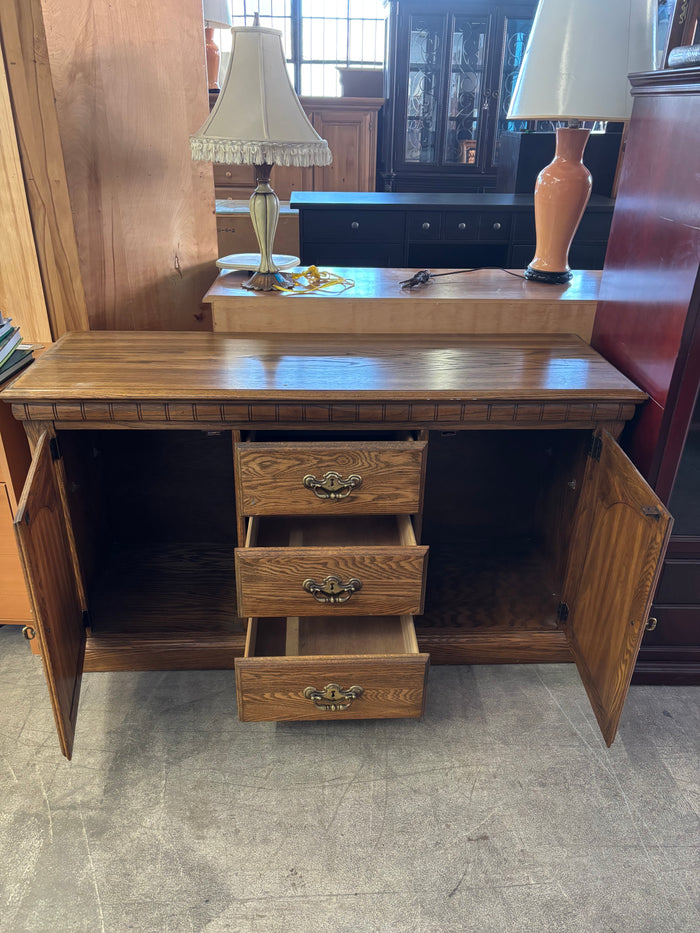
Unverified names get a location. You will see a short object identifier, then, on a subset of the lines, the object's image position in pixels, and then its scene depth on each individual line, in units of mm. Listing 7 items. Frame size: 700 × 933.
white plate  1604
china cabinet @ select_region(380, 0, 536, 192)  4410
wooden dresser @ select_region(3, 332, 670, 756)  1189
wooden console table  1490
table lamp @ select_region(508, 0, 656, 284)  1371
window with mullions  5016
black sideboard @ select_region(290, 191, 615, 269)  3076
